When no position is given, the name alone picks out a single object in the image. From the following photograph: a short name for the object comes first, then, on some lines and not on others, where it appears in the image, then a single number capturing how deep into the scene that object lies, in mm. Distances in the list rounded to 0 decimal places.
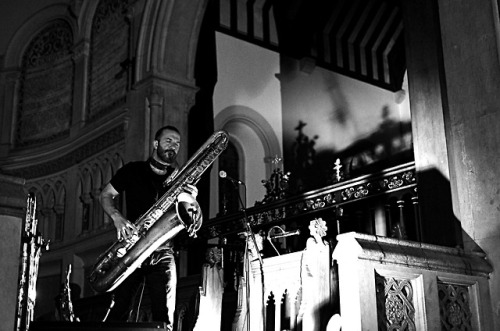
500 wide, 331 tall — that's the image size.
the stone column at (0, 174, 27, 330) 3740
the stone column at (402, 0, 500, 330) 4805
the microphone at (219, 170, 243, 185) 4641
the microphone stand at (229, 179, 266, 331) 4660
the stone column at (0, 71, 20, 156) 13016
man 4852
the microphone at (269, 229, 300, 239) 4750
